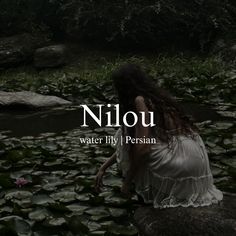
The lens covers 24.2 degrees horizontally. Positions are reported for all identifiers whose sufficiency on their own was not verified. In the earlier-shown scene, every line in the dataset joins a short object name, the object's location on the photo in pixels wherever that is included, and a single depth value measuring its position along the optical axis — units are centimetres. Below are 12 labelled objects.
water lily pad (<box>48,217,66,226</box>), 300
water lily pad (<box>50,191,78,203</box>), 338
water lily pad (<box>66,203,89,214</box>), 322
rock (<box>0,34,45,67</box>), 1107
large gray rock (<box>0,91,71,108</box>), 702
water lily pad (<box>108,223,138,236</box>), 291
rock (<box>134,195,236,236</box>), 279
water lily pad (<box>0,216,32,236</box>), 291
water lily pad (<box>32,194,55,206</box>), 332
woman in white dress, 306
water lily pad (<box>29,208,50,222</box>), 309
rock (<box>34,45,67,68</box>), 1071
